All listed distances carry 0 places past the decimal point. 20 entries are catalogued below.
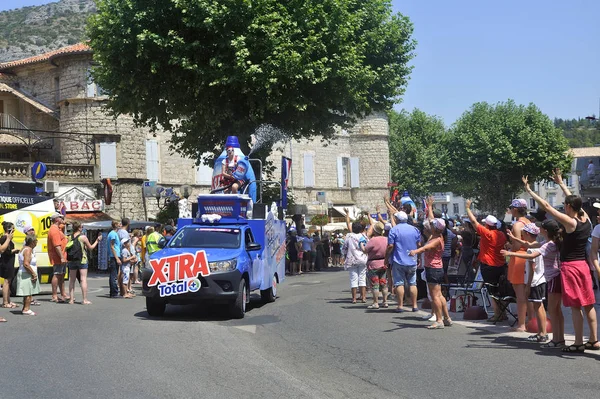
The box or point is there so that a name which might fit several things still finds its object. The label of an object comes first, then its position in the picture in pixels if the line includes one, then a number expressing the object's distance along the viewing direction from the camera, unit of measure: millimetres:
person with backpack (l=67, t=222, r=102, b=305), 18359
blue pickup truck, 14654
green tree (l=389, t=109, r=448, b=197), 83688
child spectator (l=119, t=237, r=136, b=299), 19938
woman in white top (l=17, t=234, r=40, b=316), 15766
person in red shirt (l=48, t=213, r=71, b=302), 17875
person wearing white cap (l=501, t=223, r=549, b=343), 11383
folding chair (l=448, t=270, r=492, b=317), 15188
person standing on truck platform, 19688
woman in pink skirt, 10133
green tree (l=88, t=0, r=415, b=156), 27438
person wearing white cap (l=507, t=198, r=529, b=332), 12326
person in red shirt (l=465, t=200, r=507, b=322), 13922
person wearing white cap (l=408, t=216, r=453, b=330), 13336
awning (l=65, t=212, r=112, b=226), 38247
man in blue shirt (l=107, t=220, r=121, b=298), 19859
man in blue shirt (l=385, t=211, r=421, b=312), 15477
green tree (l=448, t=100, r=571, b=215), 68562
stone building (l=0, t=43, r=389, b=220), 41719
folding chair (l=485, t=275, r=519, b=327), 13761
